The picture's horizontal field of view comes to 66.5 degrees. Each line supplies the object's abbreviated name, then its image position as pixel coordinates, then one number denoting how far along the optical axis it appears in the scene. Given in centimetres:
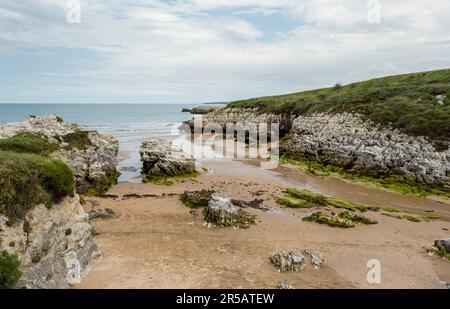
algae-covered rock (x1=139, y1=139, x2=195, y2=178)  3045
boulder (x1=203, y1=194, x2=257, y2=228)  1900
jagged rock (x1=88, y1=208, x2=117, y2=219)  1987
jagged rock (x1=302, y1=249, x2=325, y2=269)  1464
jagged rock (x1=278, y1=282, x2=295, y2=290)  1249
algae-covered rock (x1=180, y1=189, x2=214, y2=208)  2228
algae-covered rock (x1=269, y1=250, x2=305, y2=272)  1414
